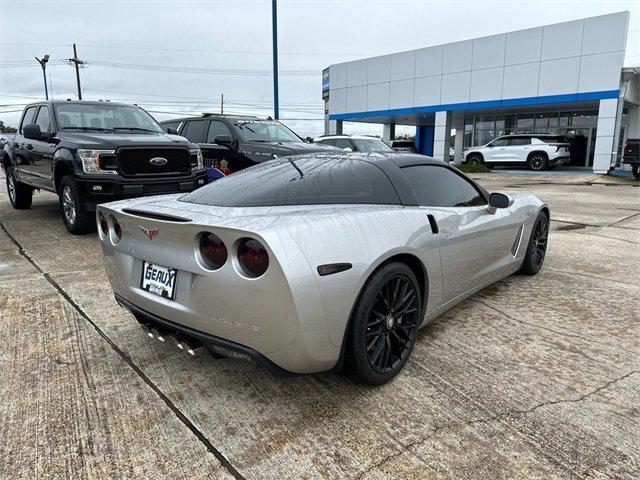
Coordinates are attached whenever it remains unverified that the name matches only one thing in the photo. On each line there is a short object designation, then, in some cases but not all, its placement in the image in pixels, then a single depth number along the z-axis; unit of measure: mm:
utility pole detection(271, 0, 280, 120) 14688
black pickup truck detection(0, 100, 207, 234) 6301
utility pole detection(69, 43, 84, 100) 50375
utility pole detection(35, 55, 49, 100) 46219
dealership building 20219
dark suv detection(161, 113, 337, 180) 8750
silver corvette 2254
